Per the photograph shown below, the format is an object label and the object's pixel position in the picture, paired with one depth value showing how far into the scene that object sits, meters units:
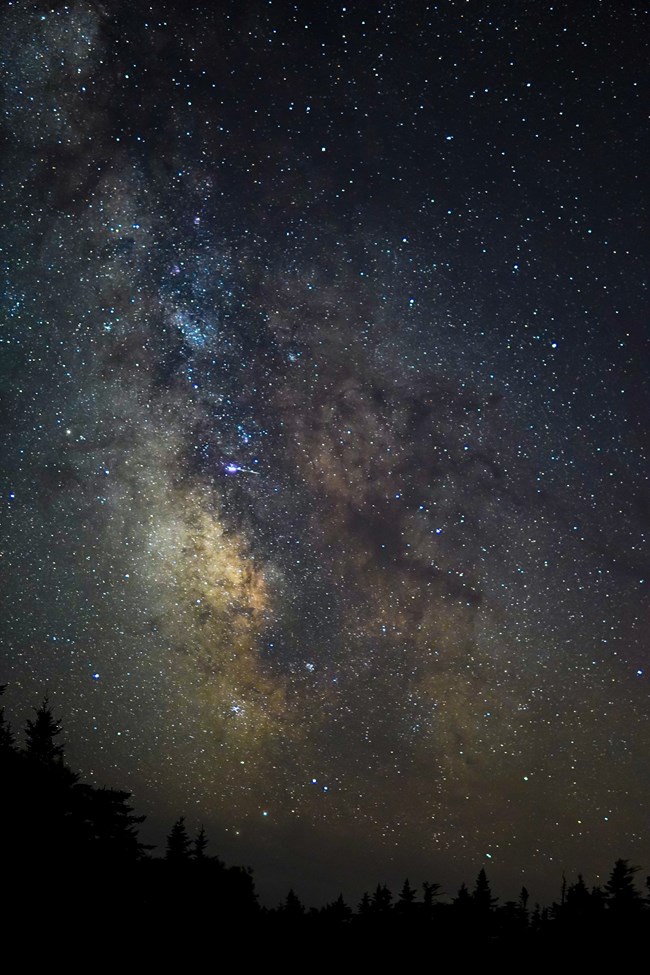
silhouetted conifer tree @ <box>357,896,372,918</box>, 43.34
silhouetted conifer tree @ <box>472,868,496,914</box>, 37.47
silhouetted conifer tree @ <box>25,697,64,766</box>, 17.84
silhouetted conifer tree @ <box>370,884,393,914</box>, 42.75
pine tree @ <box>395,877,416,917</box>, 42.31
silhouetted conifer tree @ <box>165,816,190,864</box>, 33.86
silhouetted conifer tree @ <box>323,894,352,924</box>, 43.22
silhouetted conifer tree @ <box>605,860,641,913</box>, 28.41
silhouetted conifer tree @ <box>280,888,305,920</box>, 39.91
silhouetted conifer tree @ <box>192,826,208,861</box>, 36.65
